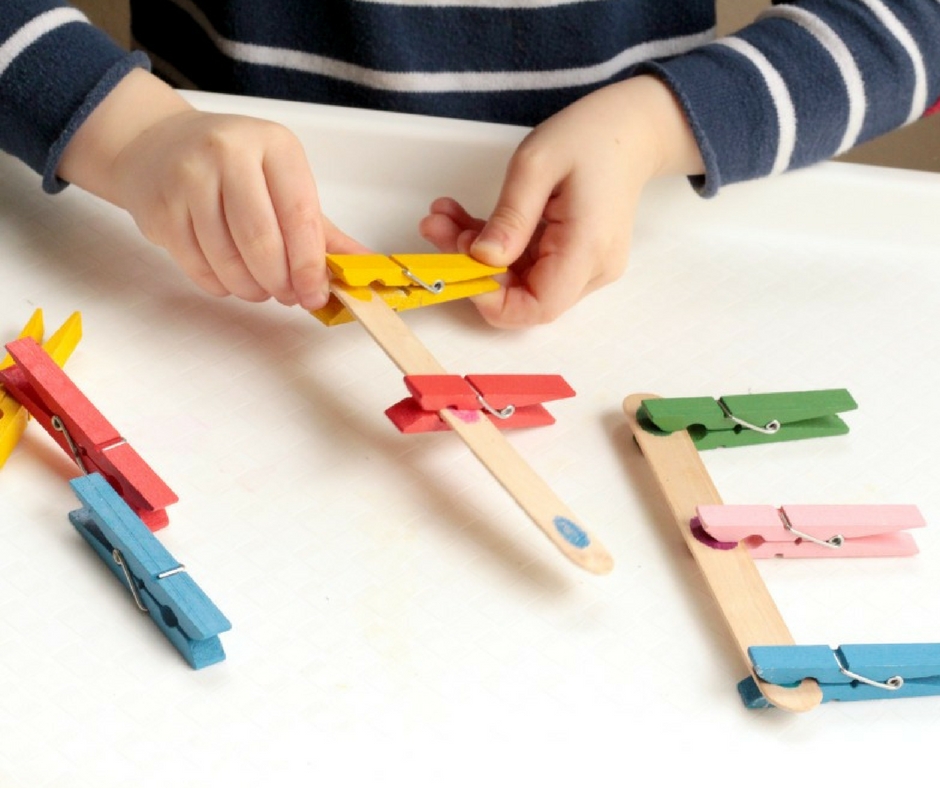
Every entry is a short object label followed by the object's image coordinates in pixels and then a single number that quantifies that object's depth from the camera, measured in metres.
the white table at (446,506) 0.85
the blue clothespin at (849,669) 0.86
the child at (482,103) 0.97
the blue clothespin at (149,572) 0.86
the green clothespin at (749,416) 0.94
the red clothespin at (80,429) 0.90
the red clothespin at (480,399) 0.93
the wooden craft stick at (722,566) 0.87
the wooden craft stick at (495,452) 0.89
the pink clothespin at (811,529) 0.90
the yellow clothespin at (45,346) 0.92
